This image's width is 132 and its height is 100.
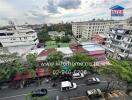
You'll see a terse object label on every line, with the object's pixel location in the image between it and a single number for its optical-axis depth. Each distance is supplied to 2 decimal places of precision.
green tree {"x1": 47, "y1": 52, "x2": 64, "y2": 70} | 19.59
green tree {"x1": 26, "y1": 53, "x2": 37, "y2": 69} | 19.48
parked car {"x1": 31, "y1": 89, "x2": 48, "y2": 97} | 16.92
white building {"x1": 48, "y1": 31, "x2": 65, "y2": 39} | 59.89
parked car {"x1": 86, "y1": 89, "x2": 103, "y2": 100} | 16.06
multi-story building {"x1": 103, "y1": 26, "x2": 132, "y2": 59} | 26.08
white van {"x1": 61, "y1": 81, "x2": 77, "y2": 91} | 18.19
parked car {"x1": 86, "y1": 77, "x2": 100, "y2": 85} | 19.70
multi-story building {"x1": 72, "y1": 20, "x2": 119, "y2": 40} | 59.25
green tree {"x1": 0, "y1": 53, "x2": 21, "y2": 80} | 17.42
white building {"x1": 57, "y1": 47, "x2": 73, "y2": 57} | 23.59
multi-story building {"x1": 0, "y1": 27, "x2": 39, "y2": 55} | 28.70
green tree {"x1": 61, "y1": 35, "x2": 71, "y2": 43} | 49.71
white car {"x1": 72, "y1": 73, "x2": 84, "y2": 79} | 21.56
